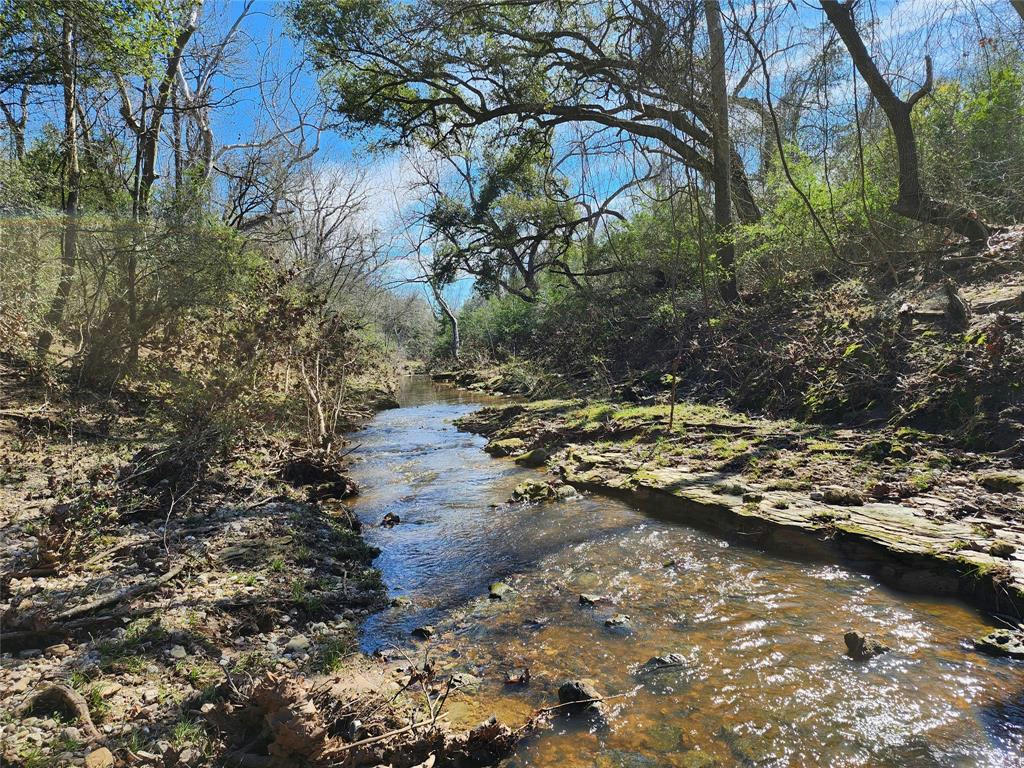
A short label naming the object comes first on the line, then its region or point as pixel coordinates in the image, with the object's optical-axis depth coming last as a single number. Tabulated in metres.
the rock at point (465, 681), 3.08
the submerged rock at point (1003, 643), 2.95
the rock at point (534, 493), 6.54
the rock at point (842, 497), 4.66
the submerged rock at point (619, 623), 3.62
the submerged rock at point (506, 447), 9.29
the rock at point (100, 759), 2.13
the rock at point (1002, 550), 3.48
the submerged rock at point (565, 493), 6.54
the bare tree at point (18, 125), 9.94
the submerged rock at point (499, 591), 4.22
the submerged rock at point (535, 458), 8.37
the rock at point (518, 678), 3.11
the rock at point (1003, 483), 4.38
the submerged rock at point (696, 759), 2.42
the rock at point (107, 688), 2.62
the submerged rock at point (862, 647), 3.05
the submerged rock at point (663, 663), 3.13
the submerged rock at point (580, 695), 2.84
